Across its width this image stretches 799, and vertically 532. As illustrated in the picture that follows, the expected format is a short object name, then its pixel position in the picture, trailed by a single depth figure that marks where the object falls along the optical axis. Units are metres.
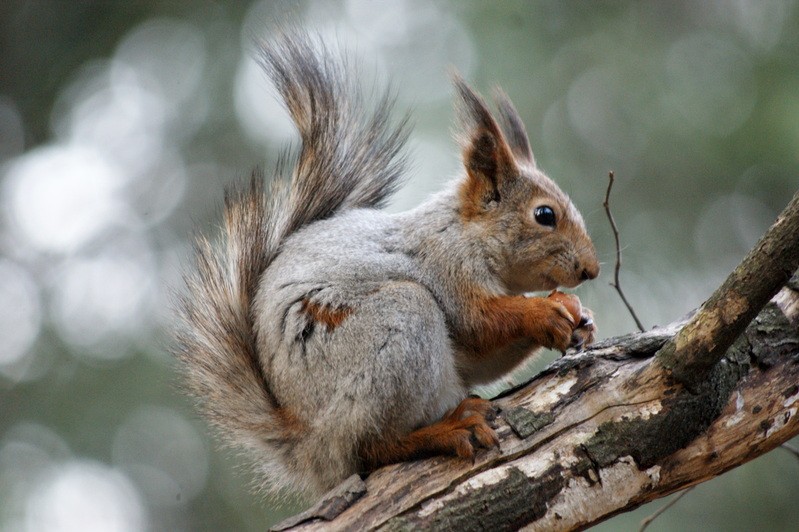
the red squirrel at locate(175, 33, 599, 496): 5.05
